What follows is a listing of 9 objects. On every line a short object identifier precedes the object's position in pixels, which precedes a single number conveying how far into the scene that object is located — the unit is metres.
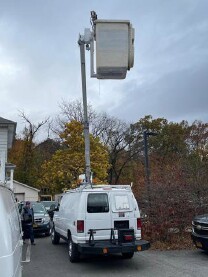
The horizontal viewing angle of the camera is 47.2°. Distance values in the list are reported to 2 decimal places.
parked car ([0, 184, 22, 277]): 2.29
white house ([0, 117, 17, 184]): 13.06
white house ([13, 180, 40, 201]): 28.57
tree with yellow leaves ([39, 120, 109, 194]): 22.71
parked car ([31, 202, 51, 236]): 11.52
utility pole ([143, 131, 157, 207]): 8.98
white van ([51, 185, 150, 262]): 6.12
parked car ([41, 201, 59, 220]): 9.70
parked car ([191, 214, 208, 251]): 6.81
